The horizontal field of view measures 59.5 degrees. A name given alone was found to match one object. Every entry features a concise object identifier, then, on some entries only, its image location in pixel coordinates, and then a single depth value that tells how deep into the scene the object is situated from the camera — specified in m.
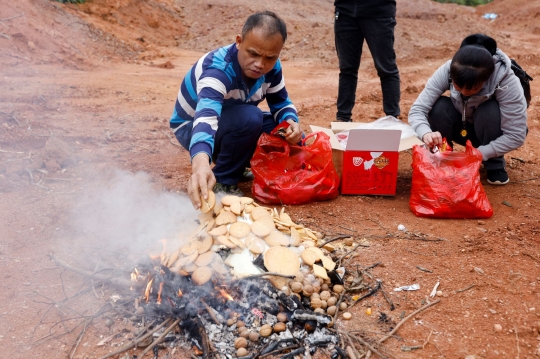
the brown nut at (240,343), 1.93
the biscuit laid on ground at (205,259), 2.23
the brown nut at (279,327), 2.01
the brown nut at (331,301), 2.18
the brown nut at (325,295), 2.20
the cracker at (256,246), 2.32
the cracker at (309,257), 2.33
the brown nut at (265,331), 1.98
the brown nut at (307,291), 2.21
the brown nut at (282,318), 2.06
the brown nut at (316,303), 2.15
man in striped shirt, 2.48
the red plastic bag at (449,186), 3.00
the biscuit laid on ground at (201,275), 2.17
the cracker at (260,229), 2.41
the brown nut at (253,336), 1.96
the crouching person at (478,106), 2.92
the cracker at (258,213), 2.53
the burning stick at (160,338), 1.92
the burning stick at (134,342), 1.90
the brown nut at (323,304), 2.16
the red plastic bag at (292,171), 3.21
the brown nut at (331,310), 2.13
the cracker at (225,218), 2.43
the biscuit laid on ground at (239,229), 2.38
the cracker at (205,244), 2.30
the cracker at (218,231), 2.36
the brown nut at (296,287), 2.18
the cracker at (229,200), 2.56
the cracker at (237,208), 2.51
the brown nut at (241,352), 1.90
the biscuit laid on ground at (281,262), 2.21
